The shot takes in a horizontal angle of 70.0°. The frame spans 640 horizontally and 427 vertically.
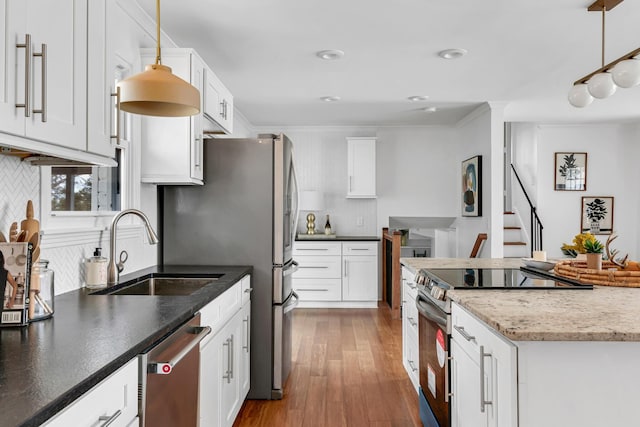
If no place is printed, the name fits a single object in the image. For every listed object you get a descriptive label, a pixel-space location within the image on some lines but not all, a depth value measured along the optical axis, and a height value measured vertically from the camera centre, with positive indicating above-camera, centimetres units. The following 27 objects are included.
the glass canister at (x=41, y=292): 143 -25
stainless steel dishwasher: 126 -51
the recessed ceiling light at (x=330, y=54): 344 +124
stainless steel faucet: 224 -13
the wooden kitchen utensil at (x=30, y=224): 159 -3
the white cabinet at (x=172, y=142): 265 +43
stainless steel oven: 207 -72
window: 203 +13
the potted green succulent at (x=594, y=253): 220 -17
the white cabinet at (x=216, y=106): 296 +77
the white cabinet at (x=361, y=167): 624 +67
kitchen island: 134 -45
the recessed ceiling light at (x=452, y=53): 343 +125
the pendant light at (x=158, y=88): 160 +45
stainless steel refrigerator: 304 -7
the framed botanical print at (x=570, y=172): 666 +66
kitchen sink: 257 -39
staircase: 654 -32
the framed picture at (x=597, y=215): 663 +4
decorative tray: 203 -27
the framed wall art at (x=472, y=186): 539 +38
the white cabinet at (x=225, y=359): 197 -72
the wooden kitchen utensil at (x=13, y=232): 156 -6
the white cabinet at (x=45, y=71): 122 +42
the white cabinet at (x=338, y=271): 590 -71
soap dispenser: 212 -27
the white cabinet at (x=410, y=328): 279 -73
